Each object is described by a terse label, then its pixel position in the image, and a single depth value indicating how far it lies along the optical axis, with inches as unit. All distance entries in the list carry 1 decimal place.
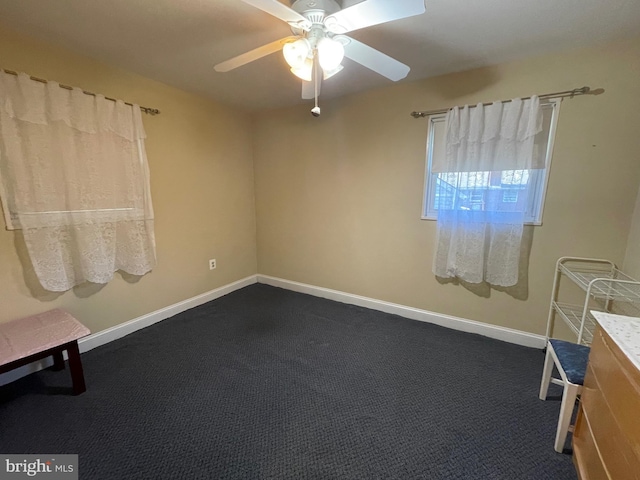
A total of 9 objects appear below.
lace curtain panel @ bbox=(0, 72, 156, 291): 66.8
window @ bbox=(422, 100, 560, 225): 78.0
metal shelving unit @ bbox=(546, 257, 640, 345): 66.0
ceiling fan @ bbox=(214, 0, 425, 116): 40.6
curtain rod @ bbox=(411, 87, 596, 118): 71.3
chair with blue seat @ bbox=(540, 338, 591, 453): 48.7
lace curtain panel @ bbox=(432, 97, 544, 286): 77.8
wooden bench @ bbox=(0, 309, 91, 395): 57.1
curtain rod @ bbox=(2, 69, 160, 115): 65.4
